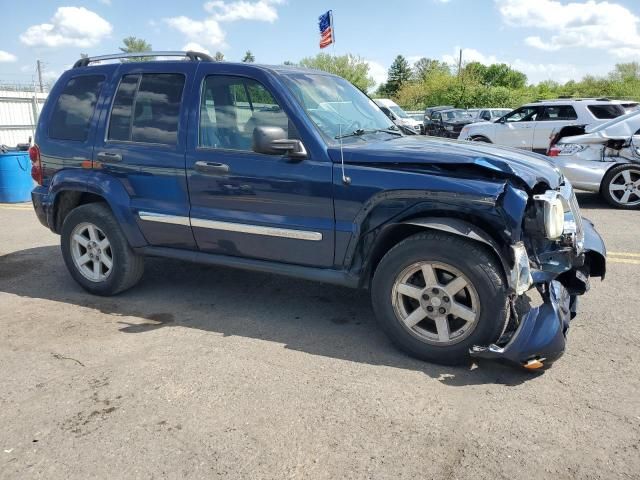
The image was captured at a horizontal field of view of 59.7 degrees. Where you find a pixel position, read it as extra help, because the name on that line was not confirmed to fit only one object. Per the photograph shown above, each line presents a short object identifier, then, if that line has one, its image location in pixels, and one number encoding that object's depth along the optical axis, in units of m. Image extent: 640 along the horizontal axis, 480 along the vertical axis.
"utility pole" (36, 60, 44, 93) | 21.02
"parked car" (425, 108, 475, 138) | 23.70
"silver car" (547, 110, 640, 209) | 8.76
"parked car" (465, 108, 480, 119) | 25.09
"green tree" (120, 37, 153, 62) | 71.62
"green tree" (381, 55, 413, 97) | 83.32
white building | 15.57
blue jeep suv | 3.44
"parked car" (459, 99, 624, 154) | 13.45
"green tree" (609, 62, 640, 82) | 54.40
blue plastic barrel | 10.26
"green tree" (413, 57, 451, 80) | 70.15
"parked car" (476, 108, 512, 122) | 24.89
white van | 21.66
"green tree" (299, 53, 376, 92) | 67.69
